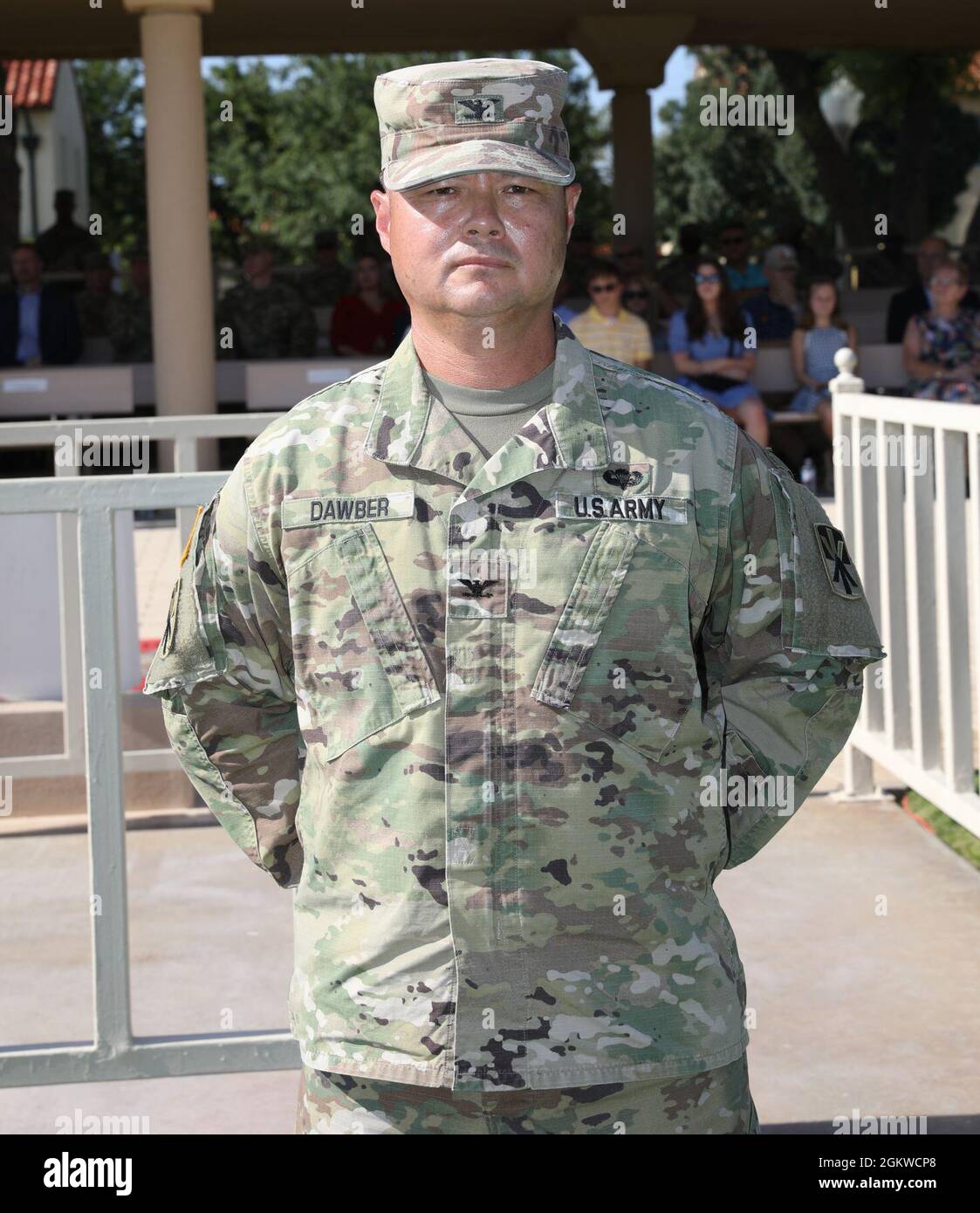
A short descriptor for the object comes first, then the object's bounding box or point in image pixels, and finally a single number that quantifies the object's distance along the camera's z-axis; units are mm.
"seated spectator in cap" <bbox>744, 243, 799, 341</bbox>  11938
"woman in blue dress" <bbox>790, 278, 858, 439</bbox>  11328
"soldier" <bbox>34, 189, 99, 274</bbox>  15852
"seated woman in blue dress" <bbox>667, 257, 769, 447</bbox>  11055
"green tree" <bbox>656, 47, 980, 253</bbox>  21250
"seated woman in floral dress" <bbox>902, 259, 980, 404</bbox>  10938
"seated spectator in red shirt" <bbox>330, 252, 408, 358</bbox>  12859
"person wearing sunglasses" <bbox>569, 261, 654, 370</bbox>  10828
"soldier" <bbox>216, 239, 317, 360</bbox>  13062
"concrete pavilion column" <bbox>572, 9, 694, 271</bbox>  14695
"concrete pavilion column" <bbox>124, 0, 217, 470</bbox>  12070
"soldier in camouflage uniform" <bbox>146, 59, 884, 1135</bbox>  1961
